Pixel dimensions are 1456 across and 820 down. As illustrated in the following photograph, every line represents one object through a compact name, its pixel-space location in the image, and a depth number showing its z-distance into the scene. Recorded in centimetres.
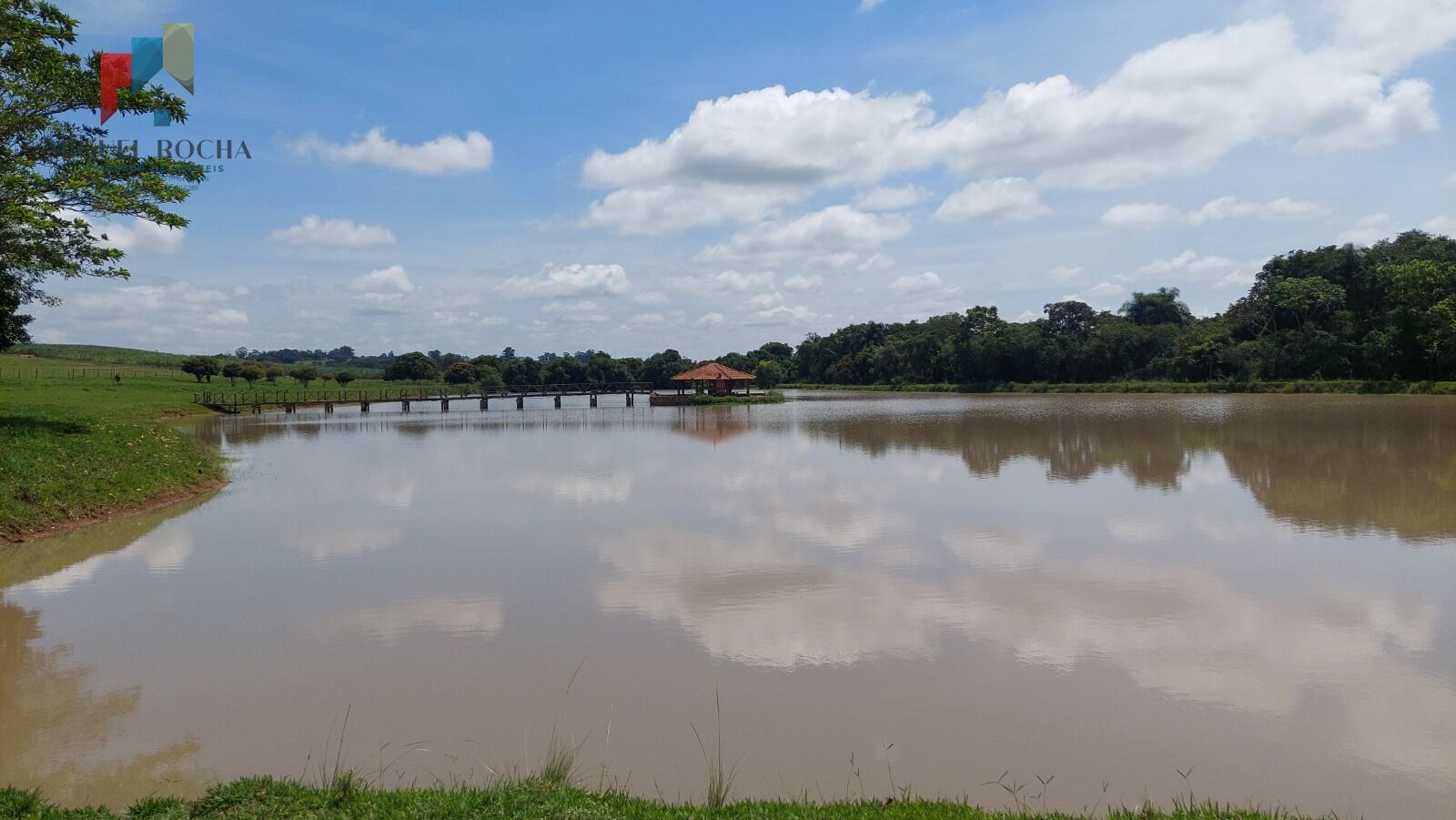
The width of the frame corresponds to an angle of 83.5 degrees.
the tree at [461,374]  9344
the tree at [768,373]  10488
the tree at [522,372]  10350
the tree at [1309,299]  5562
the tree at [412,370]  9350
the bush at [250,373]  6078
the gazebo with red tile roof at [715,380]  6237
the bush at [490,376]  9260
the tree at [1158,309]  8656
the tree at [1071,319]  8119
